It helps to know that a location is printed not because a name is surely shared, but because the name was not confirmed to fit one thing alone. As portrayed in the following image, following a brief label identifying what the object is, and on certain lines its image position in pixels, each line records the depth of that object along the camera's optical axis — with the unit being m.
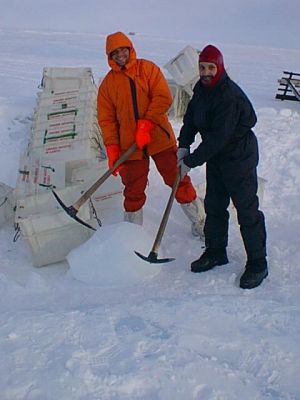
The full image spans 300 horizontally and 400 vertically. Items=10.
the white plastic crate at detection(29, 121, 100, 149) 5.08
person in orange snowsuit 3.54
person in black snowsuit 3.06
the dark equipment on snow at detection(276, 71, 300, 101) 9.19
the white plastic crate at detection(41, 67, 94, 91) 6.34
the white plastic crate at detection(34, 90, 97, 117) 5.57
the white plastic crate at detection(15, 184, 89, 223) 4.03
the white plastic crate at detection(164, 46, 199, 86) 6.93
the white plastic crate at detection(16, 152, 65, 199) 4.34
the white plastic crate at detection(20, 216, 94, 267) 3.79
